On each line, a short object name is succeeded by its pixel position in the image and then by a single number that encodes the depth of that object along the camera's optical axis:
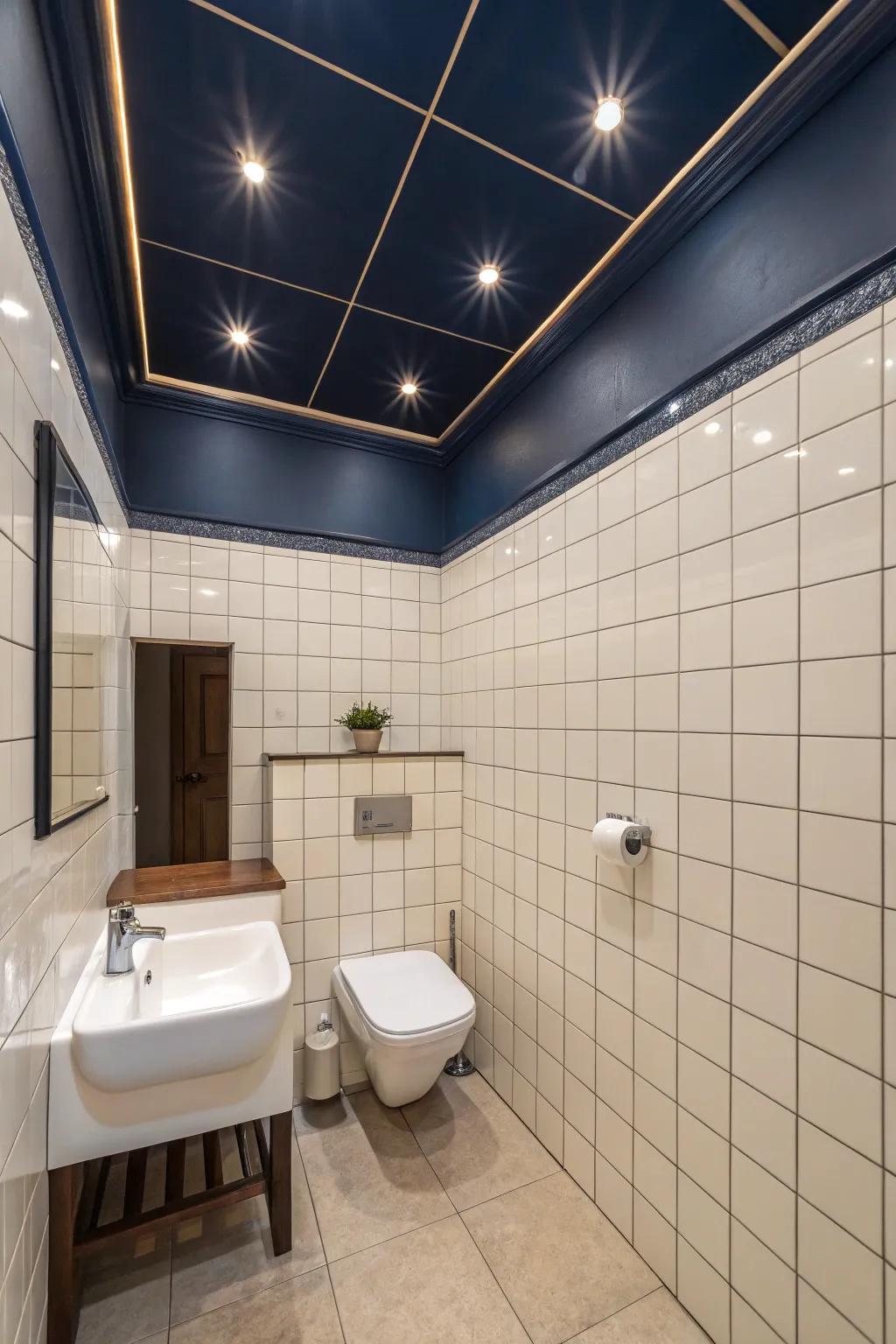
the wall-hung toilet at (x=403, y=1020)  1.88
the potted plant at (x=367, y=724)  2.54
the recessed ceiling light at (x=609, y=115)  1.32
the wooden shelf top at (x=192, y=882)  1.97
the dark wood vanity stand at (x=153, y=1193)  1.29
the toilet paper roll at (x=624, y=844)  1.57
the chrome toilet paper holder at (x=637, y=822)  1.59
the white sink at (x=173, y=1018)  1.29
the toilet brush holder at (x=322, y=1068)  2.21
